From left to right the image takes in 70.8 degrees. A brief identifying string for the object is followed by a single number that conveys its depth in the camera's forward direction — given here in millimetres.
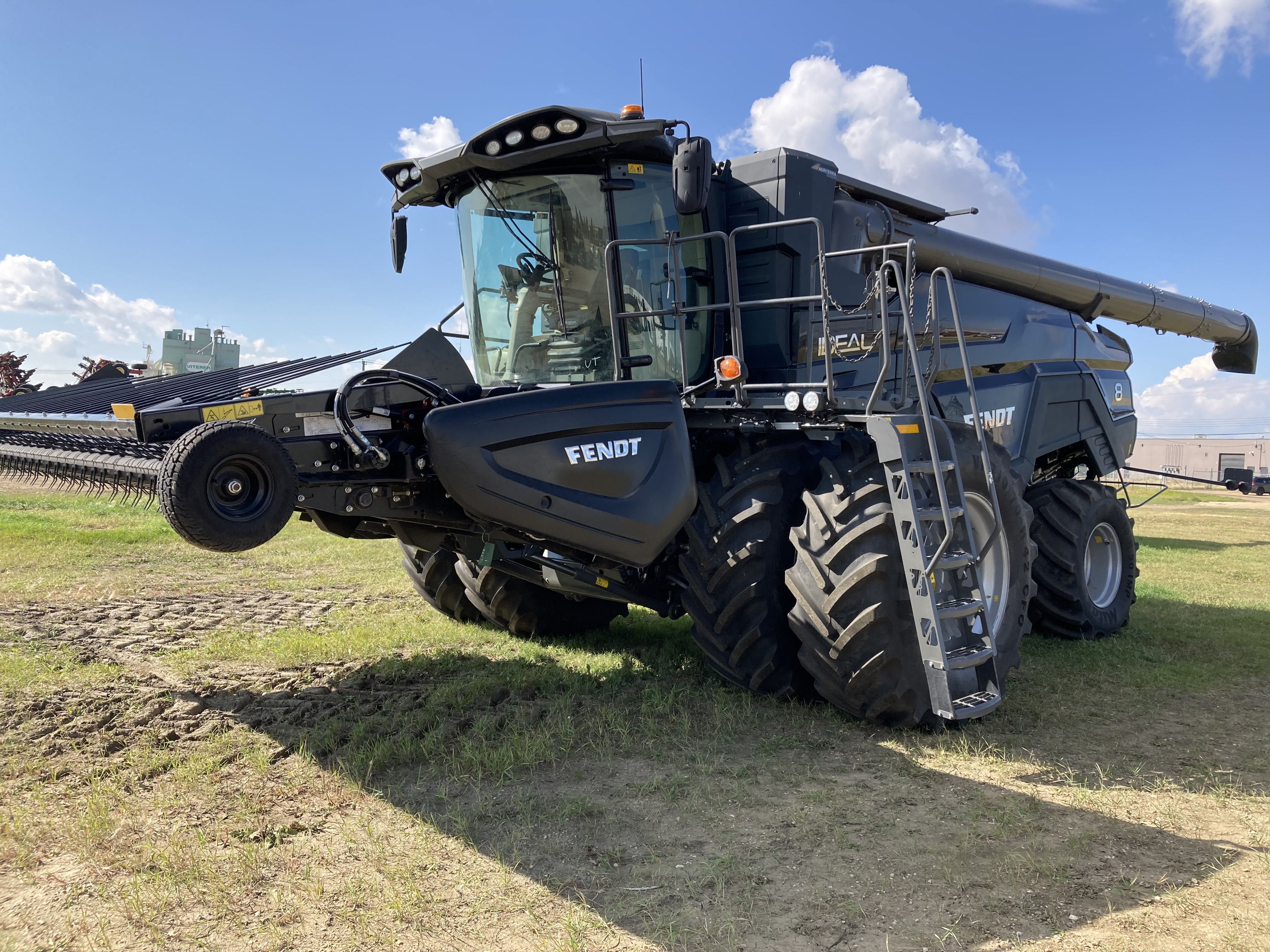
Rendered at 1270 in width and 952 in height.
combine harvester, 3740
